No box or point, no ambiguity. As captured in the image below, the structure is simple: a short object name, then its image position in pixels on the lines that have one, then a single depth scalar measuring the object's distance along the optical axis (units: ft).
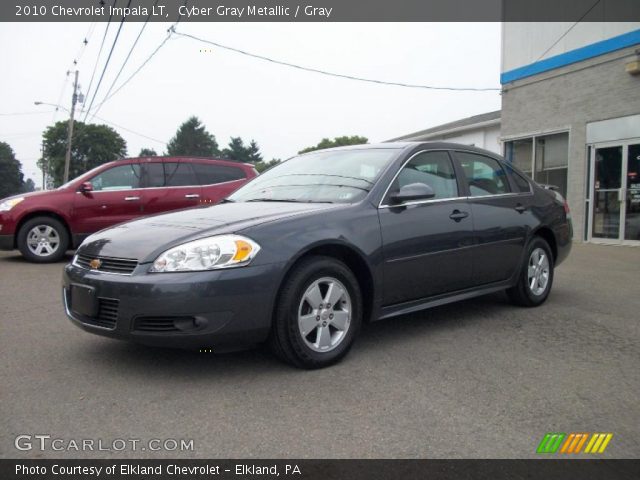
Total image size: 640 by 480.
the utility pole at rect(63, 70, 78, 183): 111.65
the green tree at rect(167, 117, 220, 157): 341.82
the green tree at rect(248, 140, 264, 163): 350.02
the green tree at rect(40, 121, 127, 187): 227.81
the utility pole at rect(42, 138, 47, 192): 222.69
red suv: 28.35
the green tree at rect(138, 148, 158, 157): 310.37
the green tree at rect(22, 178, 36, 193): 444.14
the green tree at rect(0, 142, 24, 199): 262.28
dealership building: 38.24
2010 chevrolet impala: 10.69
